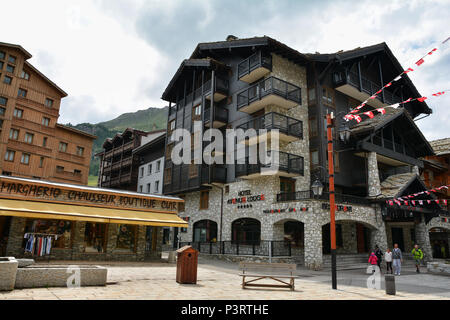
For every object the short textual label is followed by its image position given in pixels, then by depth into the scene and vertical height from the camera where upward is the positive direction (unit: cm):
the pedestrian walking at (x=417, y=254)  1838 -72
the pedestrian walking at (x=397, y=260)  1650 -97
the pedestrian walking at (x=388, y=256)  1681 -81
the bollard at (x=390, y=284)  978 -130
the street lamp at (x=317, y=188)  1363 +209
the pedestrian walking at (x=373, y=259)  1684 -101
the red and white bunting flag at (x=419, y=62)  1021 +559
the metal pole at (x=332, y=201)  1095 +136
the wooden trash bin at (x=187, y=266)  1070 -104
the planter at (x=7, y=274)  769 -108
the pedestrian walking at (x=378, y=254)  1781 -76
